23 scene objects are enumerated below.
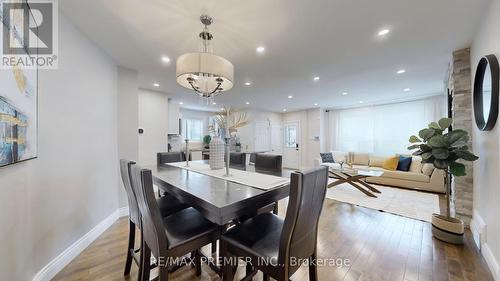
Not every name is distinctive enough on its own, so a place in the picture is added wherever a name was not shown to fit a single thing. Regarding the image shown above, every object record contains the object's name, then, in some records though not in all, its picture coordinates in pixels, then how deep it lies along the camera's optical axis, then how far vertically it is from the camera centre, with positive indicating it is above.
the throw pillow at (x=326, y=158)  5.97 -0.61
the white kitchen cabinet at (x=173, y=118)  5.16 +0.63
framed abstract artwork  1.12 +0.19
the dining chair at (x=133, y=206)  1.36 -0.62
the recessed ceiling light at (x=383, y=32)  2.01 +1.23
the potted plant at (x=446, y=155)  1.97 -0.17
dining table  1.00 -0.36
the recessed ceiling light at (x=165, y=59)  2.59 +1.20
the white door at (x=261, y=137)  6.97 +0.12
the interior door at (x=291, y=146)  7.71 -0.27
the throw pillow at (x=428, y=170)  4.15 -0.70
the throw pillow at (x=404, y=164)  4.75 -0.65
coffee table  3.90 -0.82
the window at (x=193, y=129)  6.97 +0.43
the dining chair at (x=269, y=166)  1.97 -0.33
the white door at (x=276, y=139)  7.79 +0.04
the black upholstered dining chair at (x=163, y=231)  1.06 -0.62
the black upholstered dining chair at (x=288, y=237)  0.96 -0.63
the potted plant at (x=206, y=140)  6.74 +0.00
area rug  3.01 -1.19
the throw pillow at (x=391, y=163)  4.87 -0.65
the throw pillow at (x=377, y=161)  5.43 -0.65
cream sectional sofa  4.02 -0.88
